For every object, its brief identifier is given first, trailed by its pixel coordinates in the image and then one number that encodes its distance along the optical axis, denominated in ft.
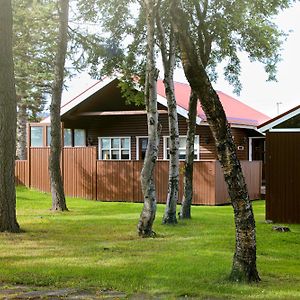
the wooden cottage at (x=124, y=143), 79.77
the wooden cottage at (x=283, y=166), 54.34
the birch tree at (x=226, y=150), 26.40
